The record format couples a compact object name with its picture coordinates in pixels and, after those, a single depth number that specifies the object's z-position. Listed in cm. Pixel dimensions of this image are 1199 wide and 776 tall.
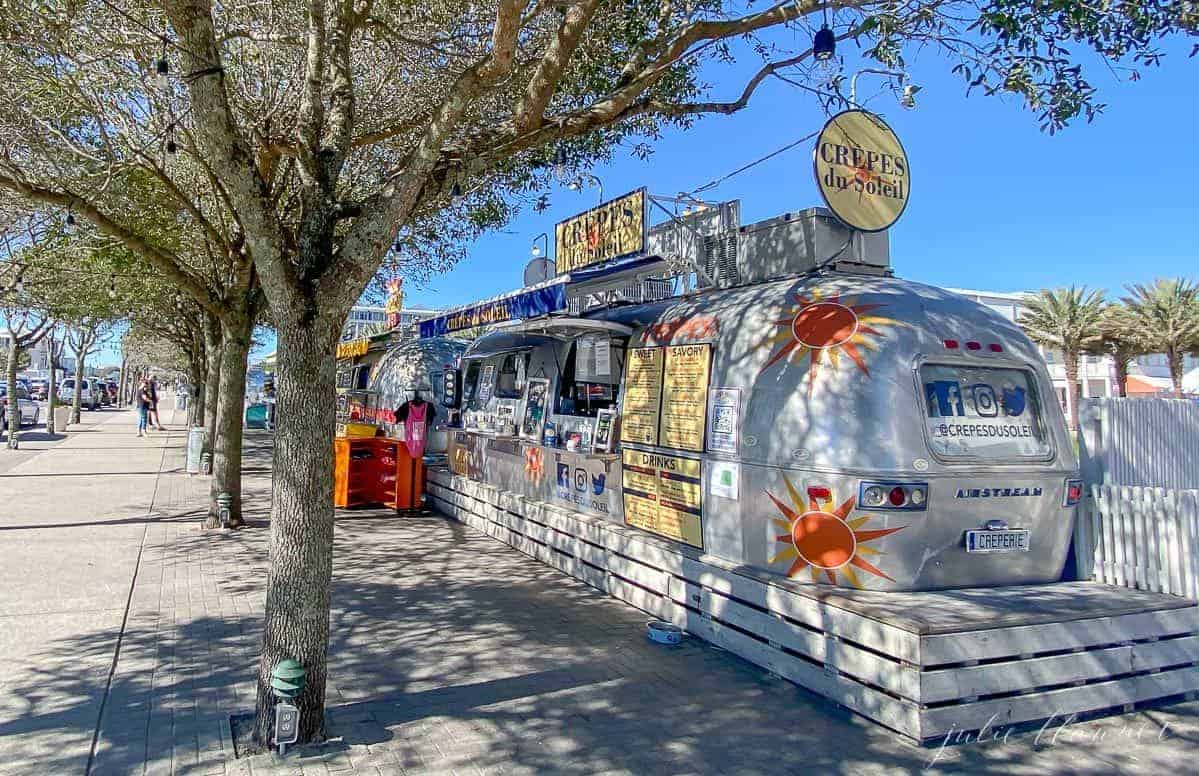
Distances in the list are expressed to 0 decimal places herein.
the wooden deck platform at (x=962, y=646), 431
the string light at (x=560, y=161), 932
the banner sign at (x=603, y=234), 820
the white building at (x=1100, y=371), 4128
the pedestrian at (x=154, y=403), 2906
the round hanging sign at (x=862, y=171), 644
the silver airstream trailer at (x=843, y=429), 509
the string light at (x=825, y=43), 612
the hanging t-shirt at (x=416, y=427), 1217
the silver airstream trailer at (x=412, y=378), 1526
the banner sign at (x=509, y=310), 804
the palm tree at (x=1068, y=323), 3172
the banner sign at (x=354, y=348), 1973
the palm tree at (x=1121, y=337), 3145
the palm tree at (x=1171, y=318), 3005
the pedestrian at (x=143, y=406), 2722
